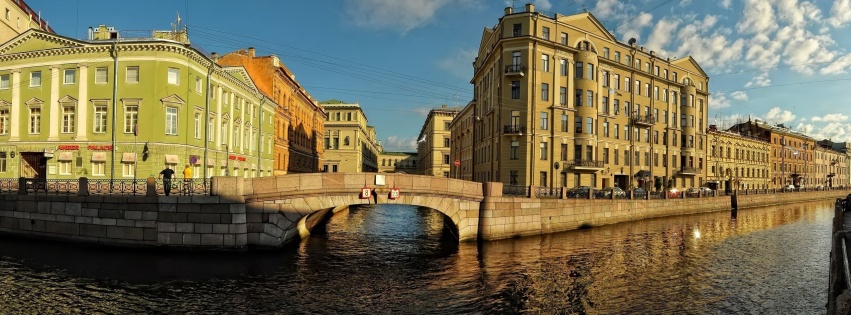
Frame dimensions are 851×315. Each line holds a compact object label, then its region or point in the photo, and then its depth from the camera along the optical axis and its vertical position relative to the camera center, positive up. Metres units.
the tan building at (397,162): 163.00 +3.18
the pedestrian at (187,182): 22.47 -0.71
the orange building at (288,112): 53.94 +8.56
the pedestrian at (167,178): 22.25 -0.50
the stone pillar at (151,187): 22.22 -0.93
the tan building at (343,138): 99.12 +7.03
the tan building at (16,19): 51.24 +17.52
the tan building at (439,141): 102.22 +6.90
